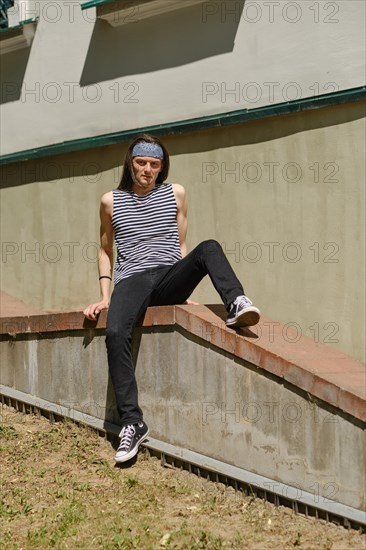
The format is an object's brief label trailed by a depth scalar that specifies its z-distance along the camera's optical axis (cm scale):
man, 599
